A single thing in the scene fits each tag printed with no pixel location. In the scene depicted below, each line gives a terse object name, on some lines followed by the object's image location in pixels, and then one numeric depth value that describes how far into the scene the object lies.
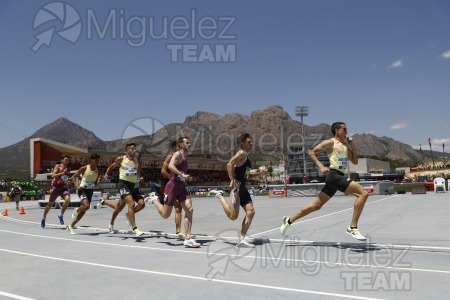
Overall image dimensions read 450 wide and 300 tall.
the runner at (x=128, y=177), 8.88
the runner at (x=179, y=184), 7.38
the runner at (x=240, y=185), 7.00
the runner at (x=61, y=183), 11.08
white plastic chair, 32.44
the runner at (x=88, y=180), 10.34
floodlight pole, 80.88
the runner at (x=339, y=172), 6.64
